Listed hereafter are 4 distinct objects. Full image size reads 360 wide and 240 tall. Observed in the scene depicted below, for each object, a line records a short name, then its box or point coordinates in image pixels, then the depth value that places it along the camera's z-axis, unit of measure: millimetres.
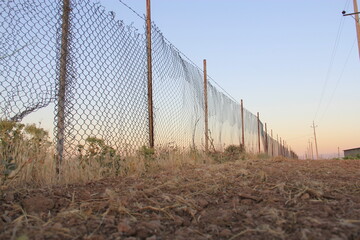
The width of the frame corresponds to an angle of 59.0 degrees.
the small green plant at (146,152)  3782
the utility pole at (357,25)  13116
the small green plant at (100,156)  3107
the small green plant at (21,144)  2501
